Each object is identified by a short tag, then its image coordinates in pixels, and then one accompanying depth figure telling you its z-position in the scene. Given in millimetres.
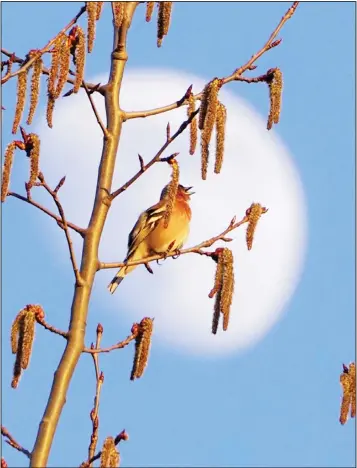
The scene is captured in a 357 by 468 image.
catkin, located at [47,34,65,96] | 10297
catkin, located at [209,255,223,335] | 10062
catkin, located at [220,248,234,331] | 10039
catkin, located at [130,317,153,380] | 9555
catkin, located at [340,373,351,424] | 10039
